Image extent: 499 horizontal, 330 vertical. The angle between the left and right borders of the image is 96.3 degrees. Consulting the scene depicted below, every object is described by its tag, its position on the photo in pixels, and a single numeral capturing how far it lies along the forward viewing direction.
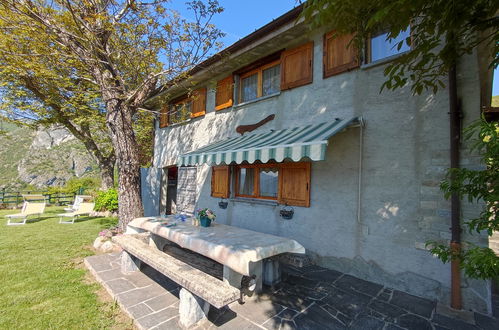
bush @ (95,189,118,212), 16.59
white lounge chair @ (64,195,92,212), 16.16
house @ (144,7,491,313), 5.50
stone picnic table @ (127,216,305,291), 4.64
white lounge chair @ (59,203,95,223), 14.66
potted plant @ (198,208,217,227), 7.14
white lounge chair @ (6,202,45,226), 13.71
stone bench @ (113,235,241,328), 3.86
